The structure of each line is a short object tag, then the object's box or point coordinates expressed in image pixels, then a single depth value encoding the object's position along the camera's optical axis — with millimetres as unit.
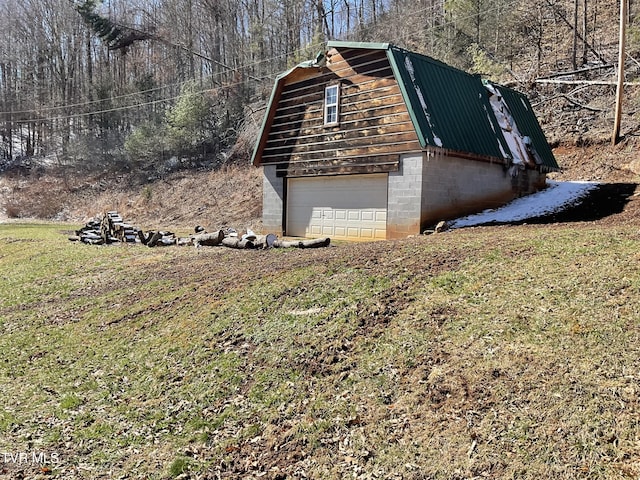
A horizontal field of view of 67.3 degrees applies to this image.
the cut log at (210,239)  13648
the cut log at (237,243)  12570
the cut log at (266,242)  12352
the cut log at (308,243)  11781
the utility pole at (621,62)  18359
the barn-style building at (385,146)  12974
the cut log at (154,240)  14852
